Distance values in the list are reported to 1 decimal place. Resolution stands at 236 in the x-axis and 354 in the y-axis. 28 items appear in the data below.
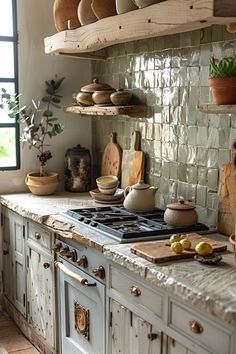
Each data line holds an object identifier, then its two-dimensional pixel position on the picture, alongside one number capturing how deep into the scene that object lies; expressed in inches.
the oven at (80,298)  89.0
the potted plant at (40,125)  129.6
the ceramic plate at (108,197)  118.3
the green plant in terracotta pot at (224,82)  80.7
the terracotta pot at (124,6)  91.4
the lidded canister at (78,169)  135.3
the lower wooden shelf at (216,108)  79.2
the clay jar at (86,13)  106.6
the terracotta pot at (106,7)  100.5
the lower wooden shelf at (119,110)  113.2
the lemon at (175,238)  81.0
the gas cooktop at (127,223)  88.6
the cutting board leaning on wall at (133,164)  118.4
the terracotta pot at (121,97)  116.0
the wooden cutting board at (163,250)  74.8
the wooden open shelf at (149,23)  71.3
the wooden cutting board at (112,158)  128.1
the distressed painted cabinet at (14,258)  123.6
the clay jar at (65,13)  116.4
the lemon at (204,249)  75.2
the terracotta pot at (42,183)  129.5
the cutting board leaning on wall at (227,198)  90.1
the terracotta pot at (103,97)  120.6
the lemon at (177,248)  76.2
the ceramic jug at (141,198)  104.5
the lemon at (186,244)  77.7
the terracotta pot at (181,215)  92.8
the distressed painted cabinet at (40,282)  109.3
